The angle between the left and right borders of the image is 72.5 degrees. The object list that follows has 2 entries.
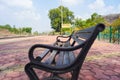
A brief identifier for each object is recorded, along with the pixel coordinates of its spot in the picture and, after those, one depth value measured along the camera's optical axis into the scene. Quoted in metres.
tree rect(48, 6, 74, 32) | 32.32
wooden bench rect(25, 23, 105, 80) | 0.87
